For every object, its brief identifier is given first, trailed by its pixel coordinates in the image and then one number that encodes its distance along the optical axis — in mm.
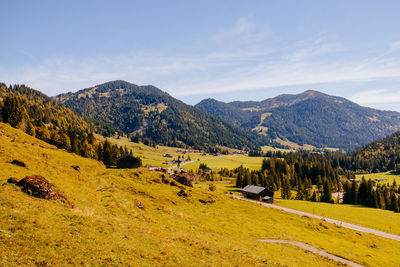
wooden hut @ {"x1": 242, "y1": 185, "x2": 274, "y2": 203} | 113812
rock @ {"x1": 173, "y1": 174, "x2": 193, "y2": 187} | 83062
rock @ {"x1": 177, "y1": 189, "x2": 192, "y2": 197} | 65325
